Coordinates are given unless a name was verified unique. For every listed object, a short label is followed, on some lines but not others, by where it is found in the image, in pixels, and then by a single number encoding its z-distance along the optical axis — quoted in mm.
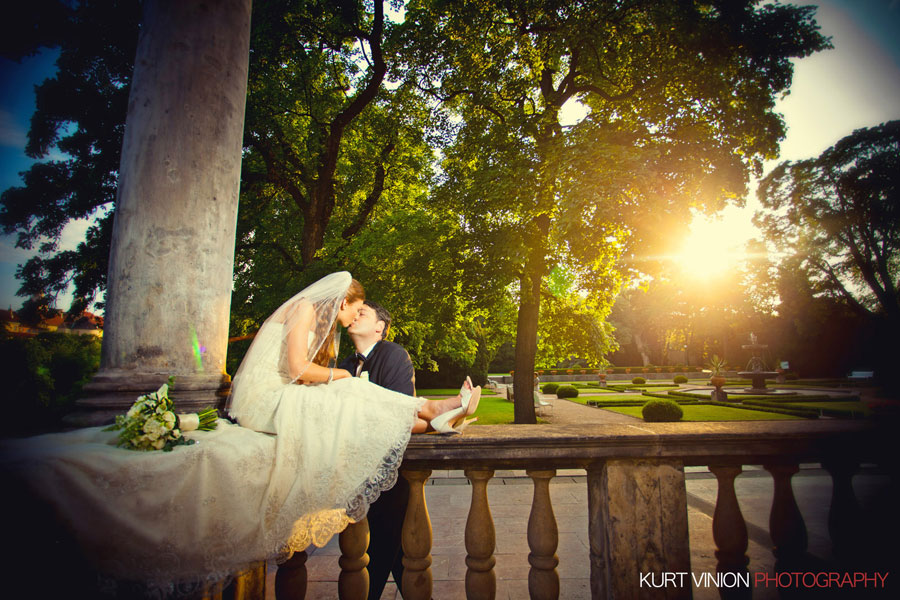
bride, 1597
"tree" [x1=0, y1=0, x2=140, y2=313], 7867
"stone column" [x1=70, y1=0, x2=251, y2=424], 2387
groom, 2535
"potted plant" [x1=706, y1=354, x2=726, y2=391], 19047
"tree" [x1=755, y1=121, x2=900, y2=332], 11789
